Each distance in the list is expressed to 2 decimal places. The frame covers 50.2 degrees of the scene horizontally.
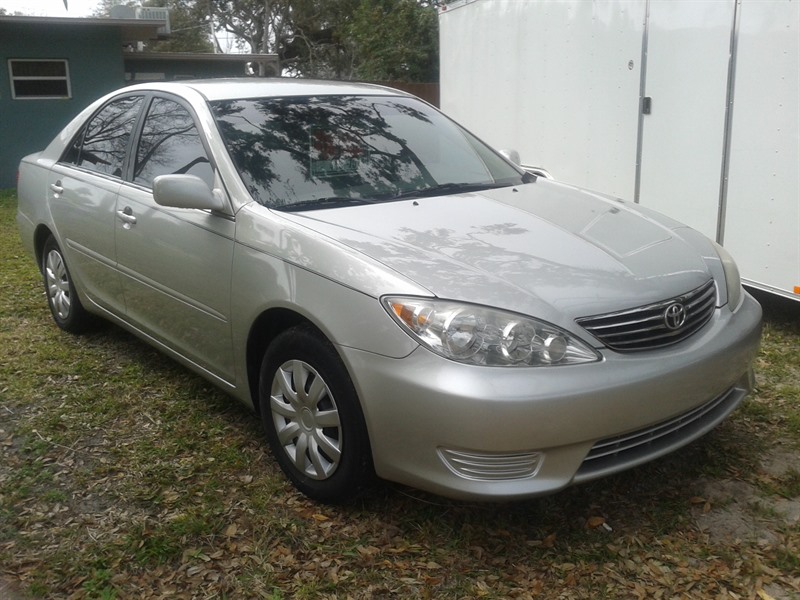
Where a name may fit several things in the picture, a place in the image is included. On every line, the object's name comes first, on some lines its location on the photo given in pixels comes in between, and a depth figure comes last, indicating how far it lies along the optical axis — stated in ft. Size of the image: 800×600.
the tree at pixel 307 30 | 84.23
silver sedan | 9.38
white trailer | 17.44
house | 56.49
